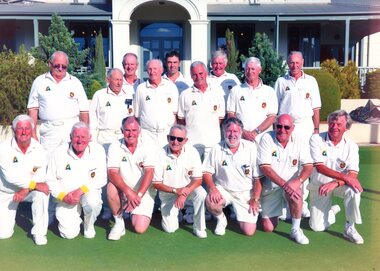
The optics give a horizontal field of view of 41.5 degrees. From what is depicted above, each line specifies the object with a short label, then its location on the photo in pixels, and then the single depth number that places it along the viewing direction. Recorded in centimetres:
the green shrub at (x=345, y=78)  1722
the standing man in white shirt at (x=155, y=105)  619
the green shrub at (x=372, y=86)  1814
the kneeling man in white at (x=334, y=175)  534
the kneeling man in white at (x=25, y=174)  524
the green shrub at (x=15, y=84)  1238
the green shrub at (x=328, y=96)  1443
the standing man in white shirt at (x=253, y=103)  618
